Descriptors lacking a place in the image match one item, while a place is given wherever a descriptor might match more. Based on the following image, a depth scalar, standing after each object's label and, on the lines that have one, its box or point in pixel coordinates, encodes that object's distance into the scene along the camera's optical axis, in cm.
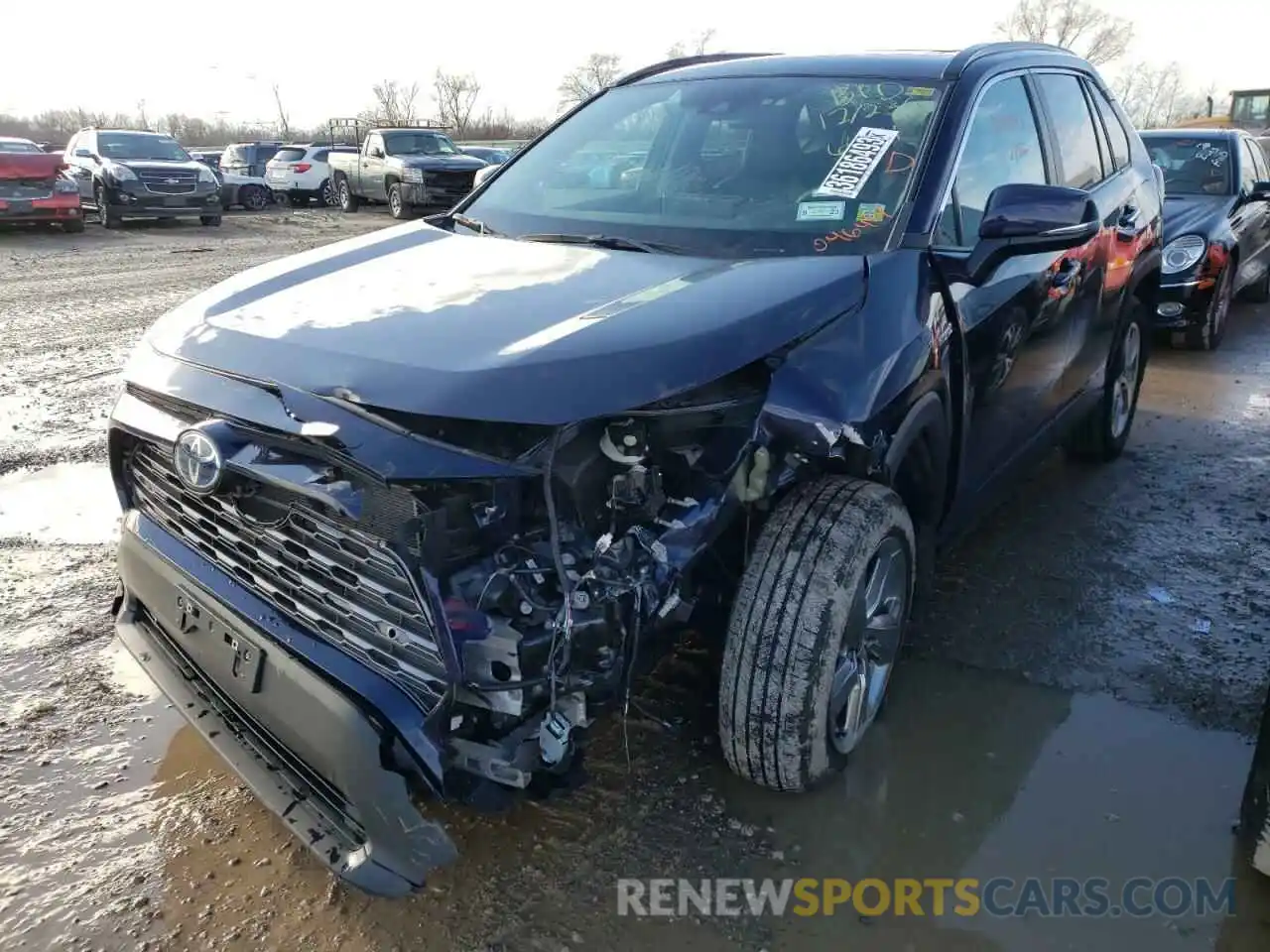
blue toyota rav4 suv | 199
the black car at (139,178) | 1755
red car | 1560
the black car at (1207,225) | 741
